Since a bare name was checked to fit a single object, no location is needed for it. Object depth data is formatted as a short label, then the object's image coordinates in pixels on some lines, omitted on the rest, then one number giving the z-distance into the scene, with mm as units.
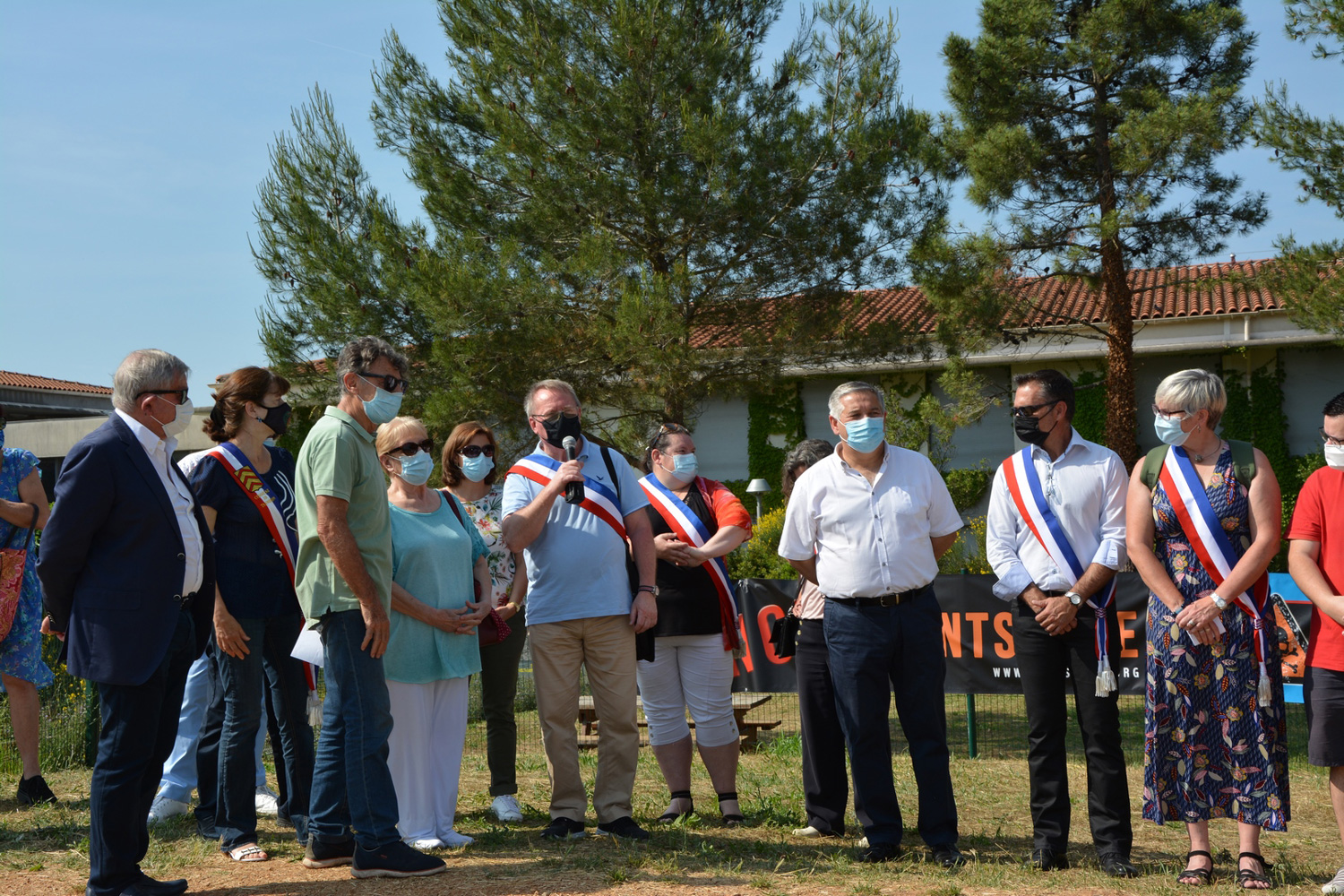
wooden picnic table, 8242
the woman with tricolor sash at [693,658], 5391
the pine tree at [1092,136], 17047
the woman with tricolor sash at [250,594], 4539
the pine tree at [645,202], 12375
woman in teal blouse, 4664
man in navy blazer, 3691
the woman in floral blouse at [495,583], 5617
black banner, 7859
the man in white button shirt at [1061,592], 4480
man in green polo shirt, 3990
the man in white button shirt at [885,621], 4574
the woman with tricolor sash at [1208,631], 4266
